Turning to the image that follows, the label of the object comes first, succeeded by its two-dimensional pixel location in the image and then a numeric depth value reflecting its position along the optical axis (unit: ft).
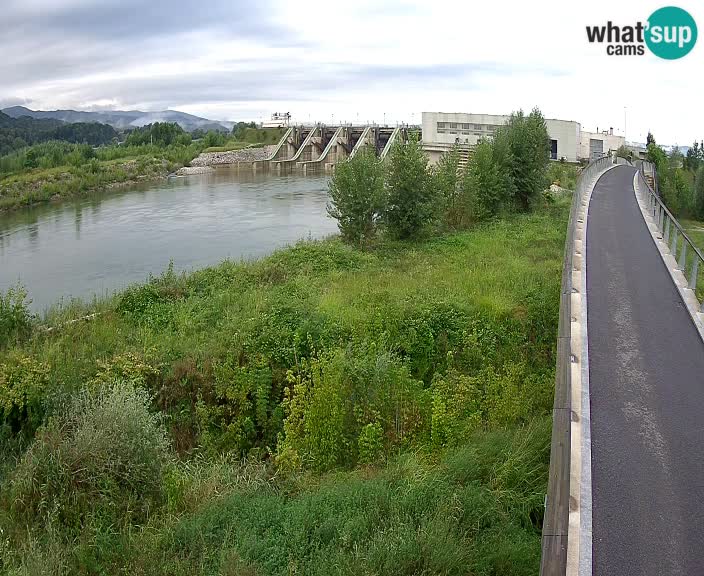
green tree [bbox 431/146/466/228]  80.79
